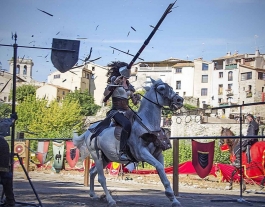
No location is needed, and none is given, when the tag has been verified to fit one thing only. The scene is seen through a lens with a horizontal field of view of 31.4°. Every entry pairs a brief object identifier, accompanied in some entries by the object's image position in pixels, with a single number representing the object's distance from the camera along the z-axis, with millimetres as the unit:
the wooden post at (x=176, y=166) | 12195
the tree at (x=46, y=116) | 70062
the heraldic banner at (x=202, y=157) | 15359
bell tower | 110538
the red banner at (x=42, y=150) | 23234
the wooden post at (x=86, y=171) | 15945
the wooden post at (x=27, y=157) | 18506
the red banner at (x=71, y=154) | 22391
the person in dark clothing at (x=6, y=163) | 8750
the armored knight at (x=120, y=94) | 10578
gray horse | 9469
